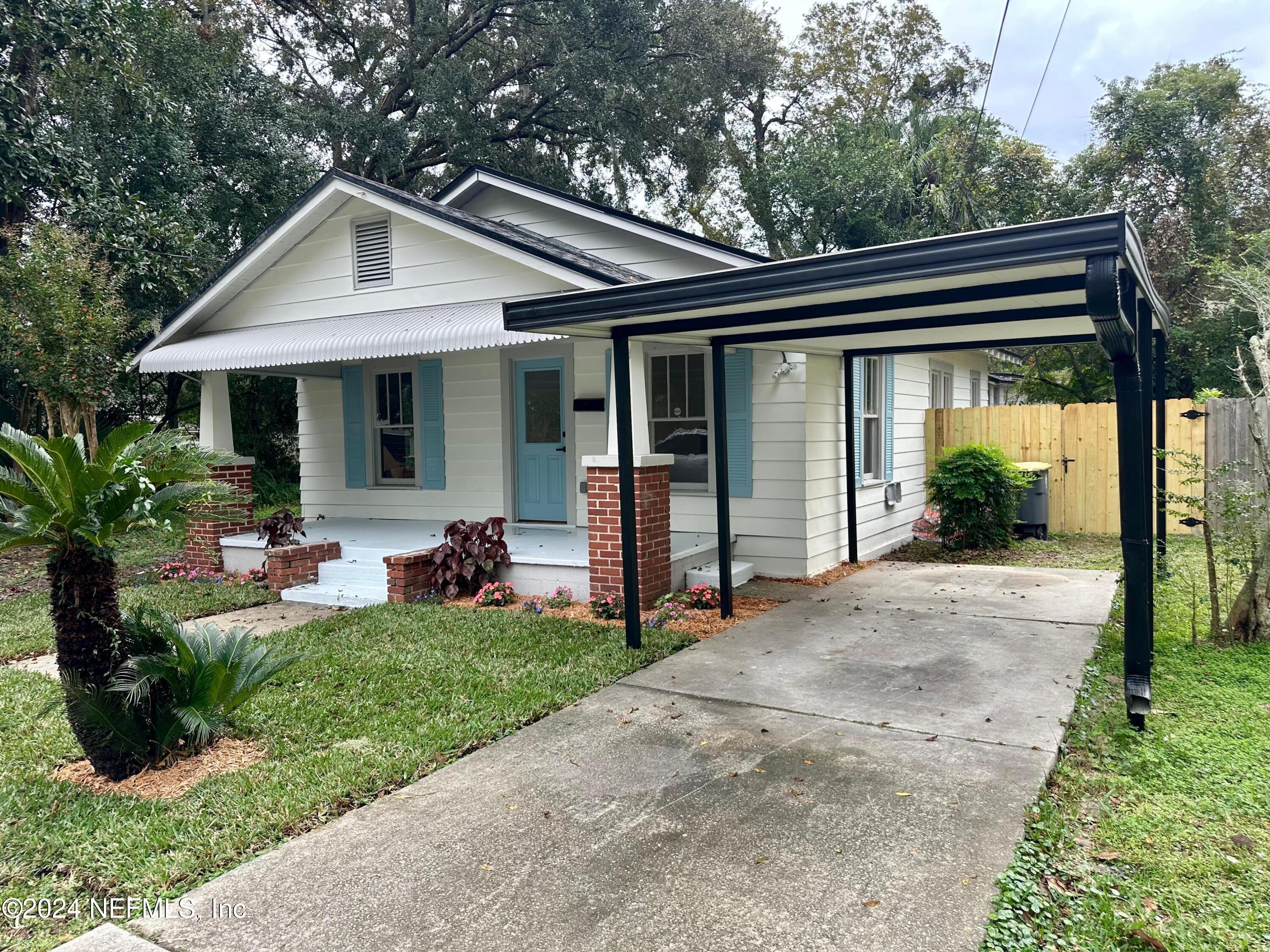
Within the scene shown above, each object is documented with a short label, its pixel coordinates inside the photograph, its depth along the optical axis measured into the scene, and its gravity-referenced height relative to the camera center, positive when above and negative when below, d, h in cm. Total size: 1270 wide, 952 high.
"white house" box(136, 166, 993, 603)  806 +70
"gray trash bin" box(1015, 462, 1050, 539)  1132 -102
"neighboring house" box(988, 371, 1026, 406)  1681 +113
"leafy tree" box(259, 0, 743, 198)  1623 +795
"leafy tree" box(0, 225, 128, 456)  995 +176
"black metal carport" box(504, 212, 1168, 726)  364 +84
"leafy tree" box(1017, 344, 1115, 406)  1775 +137
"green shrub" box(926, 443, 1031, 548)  1012 -71
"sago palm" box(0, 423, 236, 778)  341 -21
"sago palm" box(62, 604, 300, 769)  365 -106
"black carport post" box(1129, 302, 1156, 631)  509 +43
